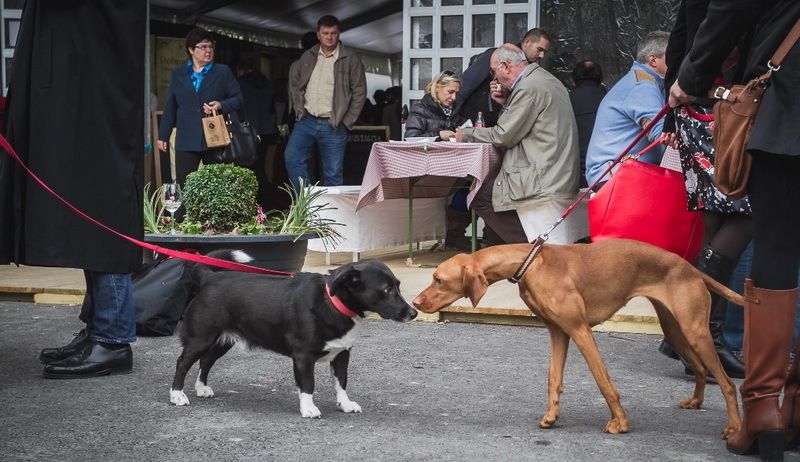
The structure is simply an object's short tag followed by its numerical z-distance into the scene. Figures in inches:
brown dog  280.4
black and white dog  299.6
